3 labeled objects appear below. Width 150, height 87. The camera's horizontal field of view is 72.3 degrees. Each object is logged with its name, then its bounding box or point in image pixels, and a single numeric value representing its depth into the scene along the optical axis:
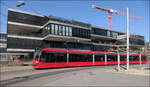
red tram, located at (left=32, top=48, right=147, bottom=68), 14.82
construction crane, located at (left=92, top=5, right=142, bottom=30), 62.57
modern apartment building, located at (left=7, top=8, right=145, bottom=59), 26.70
